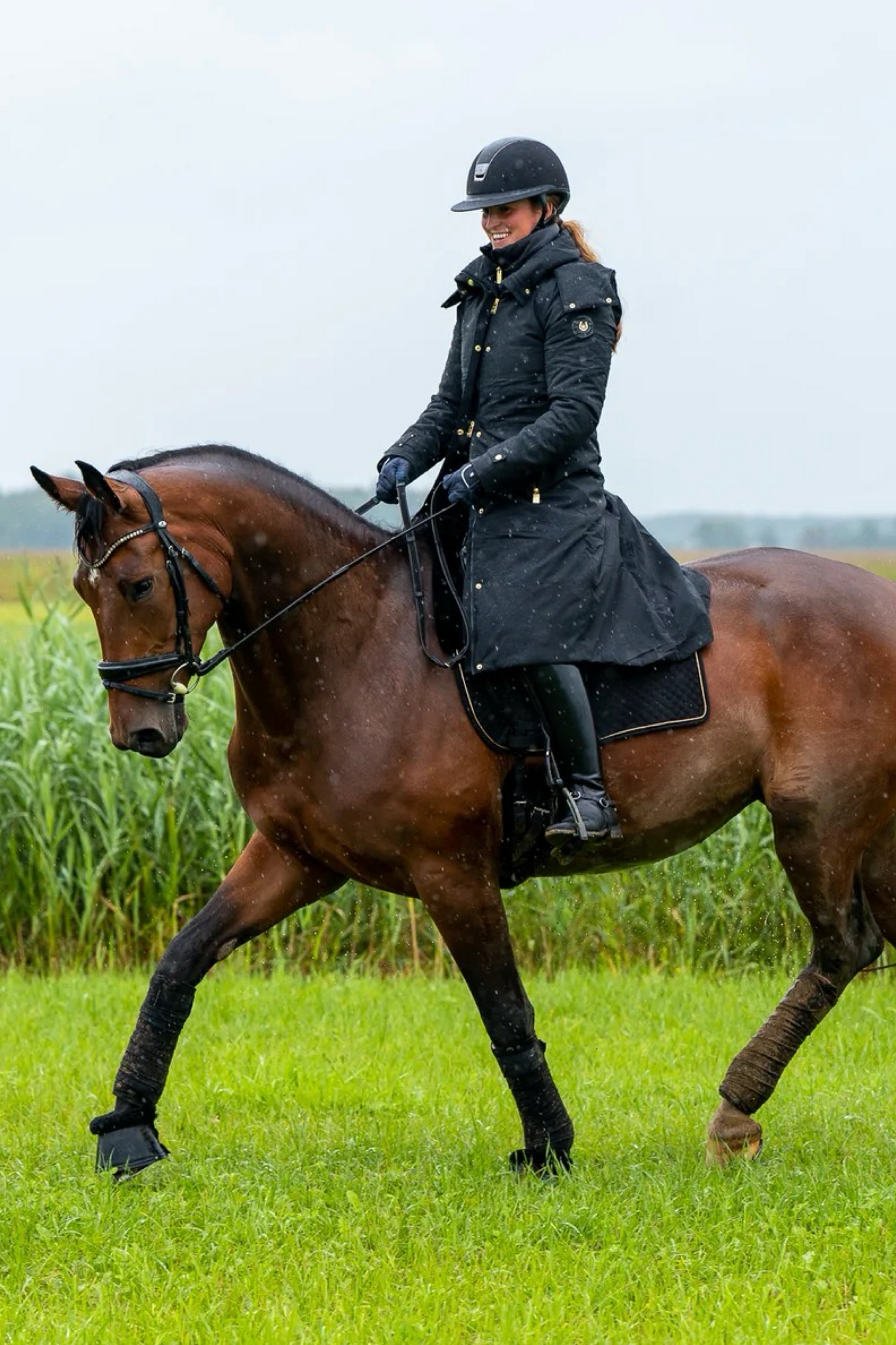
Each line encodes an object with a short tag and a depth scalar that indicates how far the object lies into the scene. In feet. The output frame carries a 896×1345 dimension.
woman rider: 34.14
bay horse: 32.12
